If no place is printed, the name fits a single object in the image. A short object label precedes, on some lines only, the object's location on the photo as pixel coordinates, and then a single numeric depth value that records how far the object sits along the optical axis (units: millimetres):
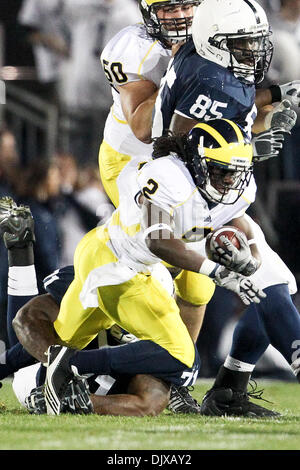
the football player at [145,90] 9625
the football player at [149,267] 8367
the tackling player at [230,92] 9078
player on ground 8766
